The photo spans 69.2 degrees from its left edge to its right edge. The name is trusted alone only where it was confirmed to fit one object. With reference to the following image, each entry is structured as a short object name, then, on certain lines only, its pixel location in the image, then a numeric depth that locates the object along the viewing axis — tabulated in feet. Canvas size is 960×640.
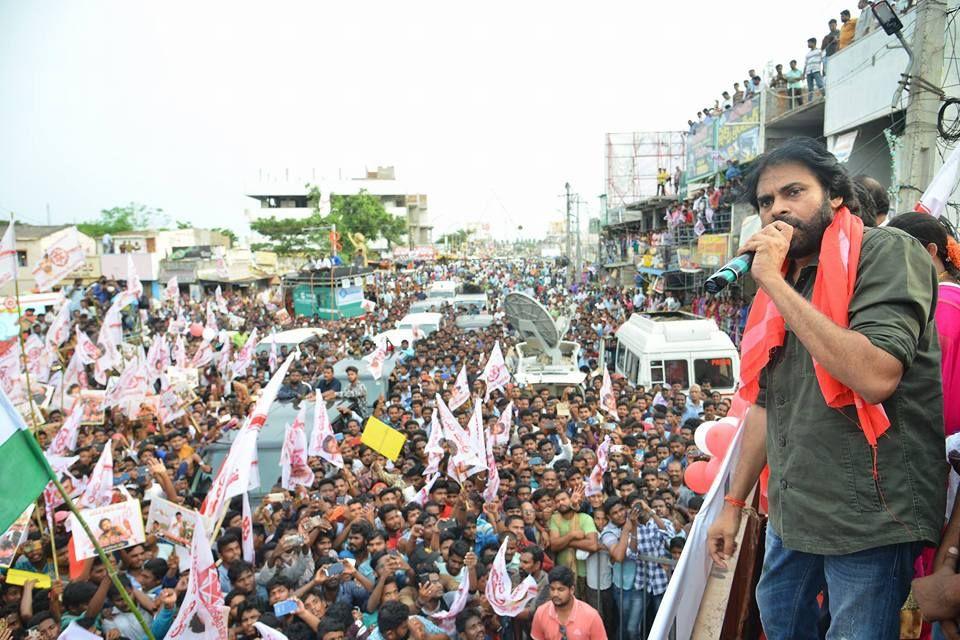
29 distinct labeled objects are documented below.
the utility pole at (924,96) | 21.08
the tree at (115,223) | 206.00
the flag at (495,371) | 36.55
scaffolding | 135.74
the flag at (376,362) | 41.32
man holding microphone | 4.91
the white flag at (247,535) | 18.81
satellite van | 42.37
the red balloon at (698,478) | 13.91
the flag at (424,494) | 22.77
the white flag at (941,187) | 11.93
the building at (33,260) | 102.01
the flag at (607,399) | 33.35
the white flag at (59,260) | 37.58
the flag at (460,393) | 33.40
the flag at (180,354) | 43.88
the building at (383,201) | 277.44
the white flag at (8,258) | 32.53
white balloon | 13.33
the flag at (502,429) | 29.66
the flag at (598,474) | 22.62
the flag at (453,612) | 15.12
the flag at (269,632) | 12.55
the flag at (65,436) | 26.22
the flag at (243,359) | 41.81
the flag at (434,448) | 25.20
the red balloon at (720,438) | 12.05
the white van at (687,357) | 37.76
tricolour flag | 10.93
